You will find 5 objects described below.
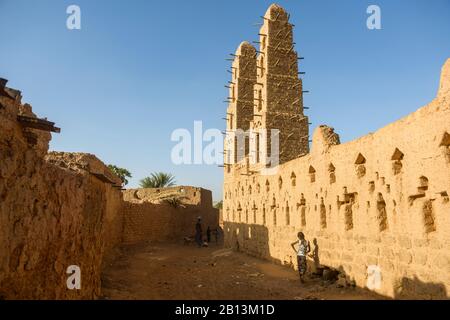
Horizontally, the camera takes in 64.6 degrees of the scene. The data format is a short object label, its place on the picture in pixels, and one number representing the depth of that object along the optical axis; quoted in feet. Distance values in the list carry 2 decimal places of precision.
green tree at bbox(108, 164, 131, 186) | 118.97
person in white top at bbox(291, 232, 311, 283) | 31.30
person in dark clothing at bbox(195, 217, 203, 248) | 70.28
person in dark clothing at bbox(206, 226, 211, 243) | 78.84
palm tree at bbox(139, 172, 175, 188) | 118.32
